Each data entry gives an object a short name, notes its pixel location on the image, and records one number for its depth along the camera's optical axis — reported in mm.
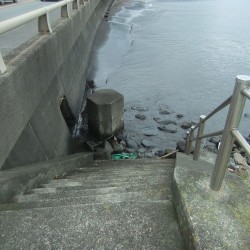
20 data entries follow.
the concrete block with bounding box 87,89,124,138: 9336
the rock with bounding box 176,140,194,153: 9505
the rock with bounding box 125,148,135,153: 9704
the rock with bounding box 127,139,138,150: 10055
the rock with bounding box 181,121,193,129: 11648
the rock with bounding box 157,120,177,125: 11975
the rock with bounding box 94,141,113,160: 8262
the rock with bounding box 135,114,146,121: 12249
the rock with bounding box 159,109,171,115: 12820
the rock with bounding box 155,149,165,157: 9755
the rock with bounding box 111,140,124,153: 9510
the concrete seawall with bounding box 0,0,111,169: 3660
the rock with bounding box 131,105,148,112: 13102
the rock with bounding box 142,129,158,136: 11164
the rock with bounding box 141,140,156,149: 10392
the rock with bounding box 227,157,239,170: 7890
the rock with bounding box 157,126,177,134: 11391
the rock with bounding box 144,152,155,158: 9664
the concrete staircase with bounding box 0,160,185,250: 2326
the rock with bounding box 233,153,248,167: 8555
